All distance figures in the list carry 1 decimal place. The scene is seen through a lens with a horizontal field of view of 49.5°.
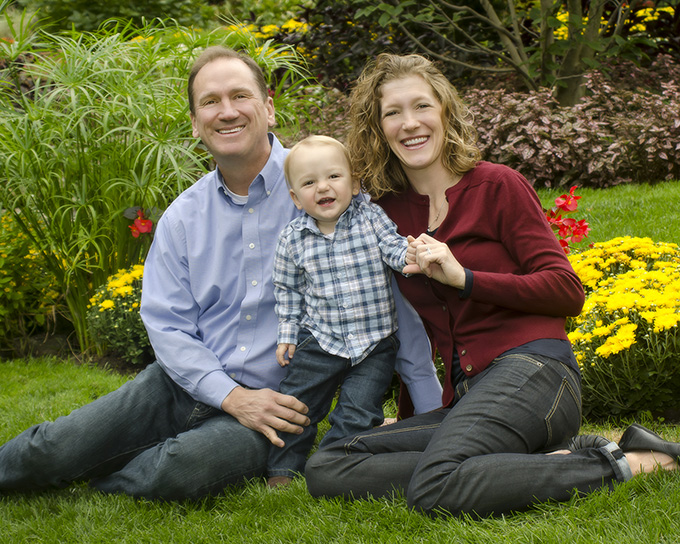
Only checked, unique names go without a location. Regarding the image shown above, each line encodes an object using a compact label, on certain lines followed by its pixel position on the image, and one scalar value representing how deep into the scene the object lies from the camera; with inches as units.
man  101.7
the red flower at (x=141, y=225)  158.9
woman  85.0
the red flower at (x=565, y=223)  143.6
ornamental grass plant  165.3
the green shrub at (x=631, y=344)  110.0
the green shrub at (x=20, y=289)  180.5
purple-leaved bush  246.5
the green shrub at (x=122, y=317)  163.3
